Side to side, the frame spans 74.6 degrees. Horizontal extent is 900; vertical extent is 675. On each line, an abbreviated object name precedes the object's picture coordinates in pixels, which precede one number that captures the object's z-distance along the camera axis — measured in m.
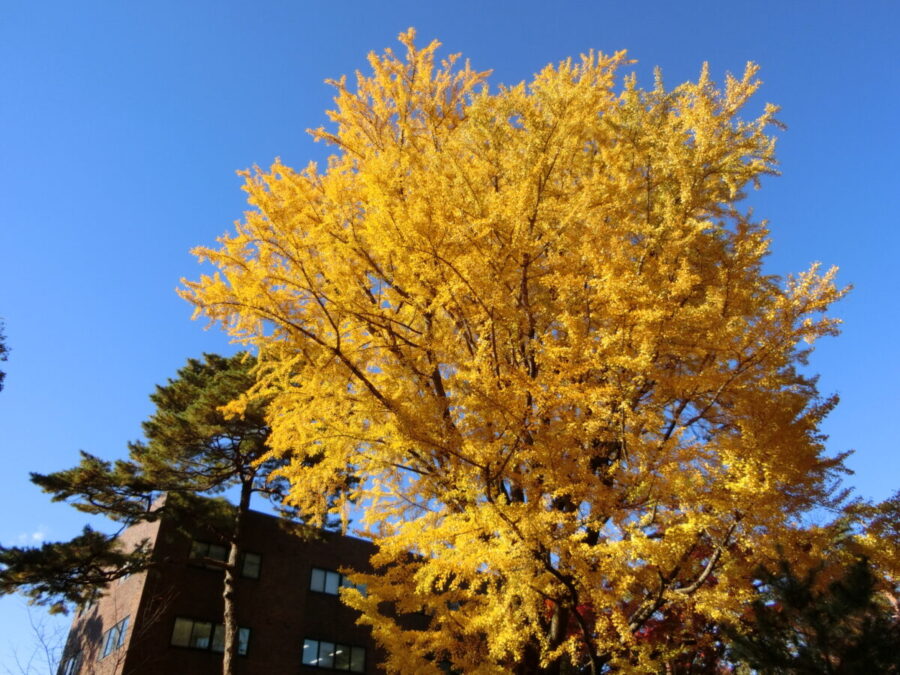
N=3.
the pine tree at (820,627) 4.04
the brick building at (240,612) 14.38
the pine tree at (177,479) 12.16
